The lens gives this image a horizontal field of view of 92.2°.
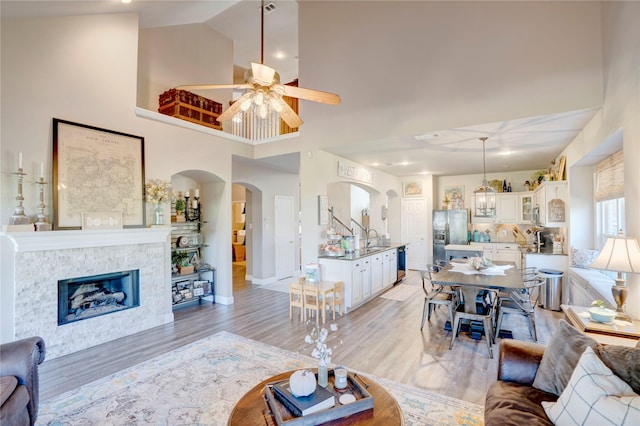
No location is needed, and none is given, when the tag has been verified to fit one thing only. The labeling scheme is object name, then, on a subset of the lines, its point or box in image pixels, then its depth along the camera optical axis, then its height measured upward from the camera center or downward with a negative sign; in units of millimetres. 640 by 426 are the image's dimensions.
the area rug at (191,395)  2440 -1600
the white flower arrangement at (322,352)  1935 -859
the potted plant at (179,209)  5426 +123
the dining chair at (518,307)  3734 -1156
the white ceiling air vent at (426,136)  4469 +1178
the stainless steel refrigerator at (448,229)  8078 -368
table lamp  2490 -386
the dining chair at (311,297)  4605 -1267
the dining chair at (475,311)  3549 -1221
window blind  3695 +481
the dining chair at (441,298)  4211 -1174
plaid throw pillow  1412 -899
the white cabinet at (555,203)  5188 +198
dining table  3561 -798
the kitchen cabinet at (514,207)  7480 +196
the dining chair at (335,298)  4762 -1310
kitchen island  5121 -1014
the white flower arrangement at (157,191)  4511 +388
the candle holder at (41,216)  3473 +13
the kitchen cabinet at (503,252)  7257 -885
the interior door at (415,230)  8766 -426
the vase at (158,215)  4652 +24
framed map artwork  3719 +563
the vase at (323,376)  1945 -1020
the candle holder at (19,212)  3303 +57
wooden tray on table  1639 -1085
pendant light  5688 +334
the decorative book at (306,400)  1697 -1058
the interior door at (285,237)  7801 -542
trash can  5117 -1257
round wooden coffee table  1677 -1122
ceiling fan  2730 +1174
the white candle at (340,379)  1932 -1028
